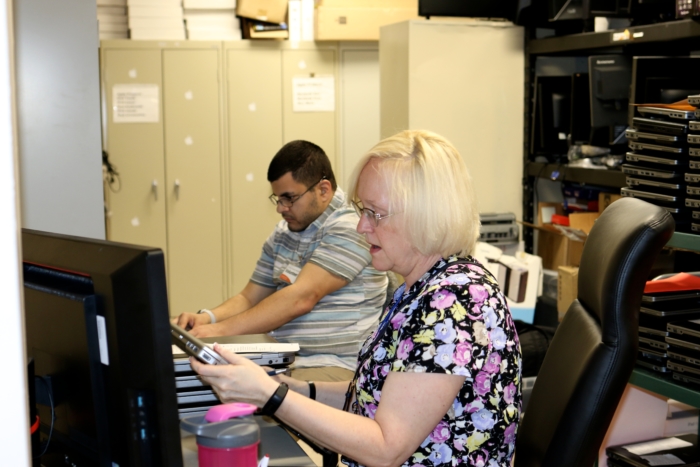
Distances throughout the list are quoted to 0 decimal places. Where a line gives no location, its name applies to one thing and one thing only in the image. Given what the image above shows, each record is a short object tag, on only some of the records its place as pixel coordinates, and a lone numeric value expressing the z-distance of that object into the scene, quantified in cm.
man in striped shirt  229
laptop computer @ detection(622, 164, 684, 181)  203
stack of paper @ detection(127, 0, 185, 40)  455
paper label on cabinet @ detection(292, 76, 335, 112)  477
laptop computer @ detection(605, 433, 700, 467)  212
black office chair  123
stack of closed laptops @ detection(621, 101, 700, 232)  200
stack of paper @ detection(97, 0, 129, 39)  465
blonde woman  121
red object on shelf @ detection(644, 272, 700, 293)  203
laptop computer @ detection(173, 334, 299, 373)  148
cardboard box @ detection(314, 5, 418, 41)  456
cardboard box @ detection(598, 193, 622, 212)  322
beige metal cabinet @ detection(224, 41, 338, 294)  471
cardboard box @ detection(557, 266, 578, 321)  320
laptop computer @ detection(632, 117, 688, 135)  201
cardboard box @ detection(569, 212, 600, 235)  332
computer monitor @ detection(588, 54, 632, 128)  312
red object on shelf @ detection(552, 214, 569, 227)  351
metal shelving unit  197
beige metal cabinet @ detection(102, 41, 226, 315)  459
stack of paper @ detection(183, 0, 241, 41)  462
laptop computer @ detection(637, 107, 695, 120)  197
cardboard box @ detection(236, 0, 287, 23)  455
